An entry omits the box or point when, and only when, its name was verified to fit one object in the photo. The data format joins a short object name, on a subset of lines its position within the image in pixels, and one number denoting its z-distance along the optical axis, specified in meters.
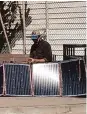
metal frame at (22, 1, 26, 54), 16.10
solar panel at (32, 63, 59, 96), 9.91
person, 10.43
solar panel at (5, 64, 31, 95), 9.92
